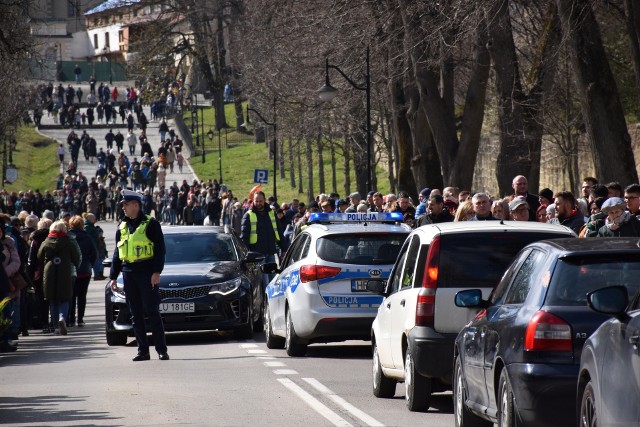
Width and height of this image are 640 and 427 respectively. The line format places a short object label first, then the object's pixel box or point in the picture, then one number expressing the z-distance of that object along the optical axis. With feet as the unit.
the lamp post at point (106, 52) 566.15
